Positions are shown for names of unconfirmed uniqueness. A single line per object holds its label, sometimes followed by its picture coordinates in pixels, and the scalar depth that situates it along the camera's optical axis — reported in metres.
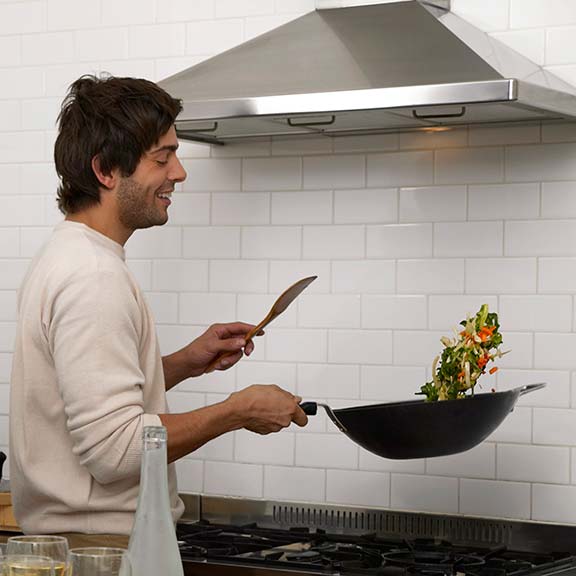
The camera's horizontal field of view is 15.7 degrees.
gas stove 3.98
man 3.69
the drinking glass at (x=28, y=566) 2.78
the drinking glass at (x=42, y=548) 2.87
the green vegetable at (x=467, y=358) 4.03
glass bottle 3.03
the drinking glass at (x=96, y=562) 2.83
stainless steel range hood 3.96
